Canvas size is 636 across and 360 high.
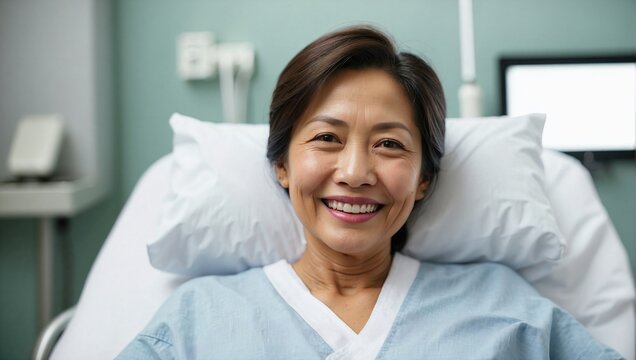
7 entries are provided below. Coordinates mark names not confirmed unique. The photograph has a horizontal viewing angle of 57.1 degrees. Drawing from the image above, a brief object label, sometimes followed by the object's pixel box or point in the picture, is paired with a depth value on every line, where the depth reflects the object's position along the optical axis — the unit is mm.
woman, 993
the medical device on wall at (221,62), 1978
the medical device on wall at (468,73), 1766
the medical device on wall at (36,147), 1815
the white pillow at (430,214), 1178
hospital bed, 1178
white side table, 1708
